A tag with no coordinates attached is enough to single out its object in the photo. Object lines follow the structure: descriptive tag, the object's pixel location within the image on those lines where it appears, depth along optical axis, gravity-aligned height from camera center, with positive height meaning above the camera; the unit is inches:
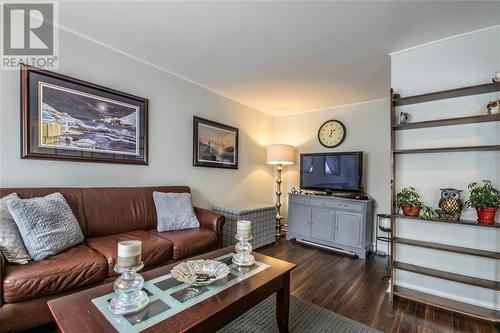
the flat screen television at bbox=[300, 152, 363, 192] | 139.2 -3.6
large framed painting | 76.8 +17.2
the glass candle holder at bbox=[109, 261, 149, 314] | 41.9 -24.4
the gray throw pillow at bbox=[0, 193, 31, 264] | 58.1 -19.0
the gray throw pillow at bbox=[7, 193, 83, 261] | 61.7 -16.6
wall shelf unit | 71.9 -26.9
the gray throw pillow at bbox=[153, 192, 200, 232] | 96.9 -19.9
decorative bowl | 51.8 -25.2
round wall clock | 158.8 +23.0
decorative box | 124.4 -31.2
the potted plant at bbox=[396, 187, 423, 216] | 82.9 -13.0
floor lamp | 165.2 +6.5
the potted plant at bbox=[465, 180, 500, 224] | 70.1 -10.9
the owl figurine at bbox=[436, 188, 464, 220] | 76.3 -12.8
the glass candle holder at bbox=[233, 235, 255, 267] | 63.6 -24.9
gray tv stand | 128.3 -33.5
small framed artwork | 129.5 +13.1
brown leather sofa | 53.7 -25.8
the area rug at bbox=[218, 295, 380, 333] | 65.6 -46.4
